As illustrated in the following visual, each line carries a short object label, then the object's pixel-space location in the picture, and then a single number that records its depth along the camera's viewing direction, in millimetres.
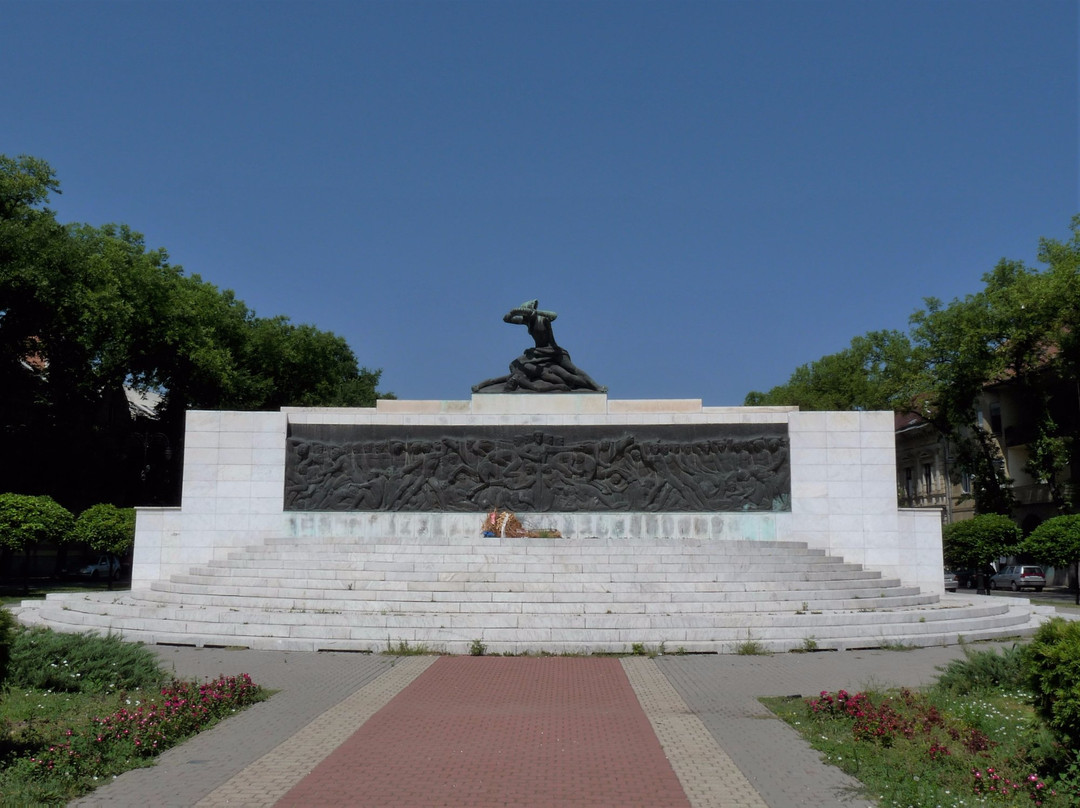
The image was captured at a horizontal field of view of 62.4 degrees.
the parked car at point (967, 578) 39406
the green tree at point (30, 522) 23328
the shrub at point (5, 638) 6346
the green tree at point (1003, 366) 36188
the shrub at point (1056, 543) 26547
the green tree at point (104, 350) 29844
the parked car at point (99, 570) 42459
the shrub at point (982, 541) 30000
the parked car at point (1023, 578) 35500
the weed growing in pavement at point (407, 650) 12781
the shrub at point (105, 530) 25047
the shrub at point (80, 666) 9570
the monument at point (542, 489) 17797
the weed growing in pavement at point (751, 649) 12867
